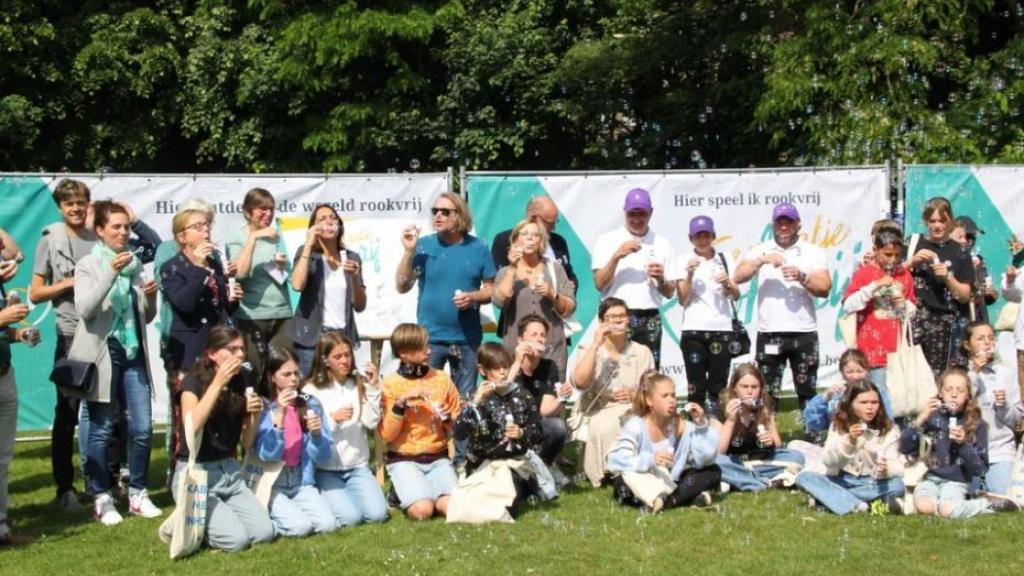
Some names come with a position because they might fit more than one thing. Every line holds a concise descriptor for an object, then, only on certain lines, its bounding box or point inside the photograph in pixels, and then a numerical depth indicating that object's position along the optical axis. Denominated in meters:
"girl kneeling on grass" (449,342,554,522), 6.84
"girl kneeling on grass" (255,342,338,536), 6.43
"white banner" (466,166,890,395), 9.83
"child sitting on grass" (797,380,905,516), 6.71
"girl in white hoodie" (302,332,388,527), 6.77
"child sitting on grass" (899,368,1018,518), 6.66
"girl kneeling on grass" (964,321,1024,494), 6.85
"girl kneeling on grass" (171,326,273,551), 6.13
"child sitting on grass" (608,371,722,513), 6.82
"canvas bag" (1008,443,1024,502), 6.65
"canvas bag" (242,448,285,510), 6.48
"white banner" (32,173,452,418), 9.37
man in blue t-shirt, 7.71
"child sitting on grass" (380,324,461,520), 6.96
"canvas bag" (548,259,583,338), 7.69
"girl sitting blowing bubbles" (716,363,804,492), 7.29
